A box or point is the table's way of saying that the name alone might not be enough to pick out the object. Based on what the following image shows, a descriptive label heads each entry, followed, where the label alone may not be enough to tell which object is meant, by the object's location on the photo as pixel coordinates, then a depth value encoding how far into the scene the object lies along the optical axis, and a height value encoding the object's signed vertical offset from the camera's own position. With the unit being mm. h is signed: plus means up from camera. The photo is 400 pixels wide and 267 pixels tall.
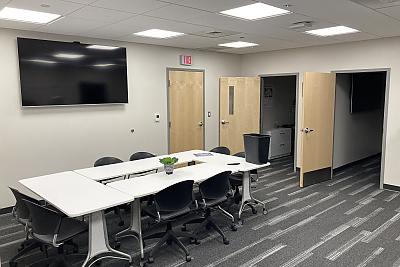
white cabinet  7940 -1200
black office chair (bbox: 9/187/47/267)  3037 -1165
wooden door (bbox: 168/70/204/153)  6441 -310
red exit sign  6454 +681
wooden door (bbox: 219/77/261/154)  7152 -302
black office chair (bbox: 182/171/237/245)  3623 -1121
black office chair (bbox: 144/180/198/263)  3217 -1125
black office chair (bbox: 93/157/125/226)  4379 -910
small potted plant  3836 -806
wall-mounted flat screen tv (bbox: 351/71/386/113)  6906 +45
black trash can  4258 -698
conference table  2914 -928
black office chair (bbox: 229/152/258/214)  4590 -1241
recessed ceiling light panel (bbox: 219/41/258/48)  5978 +925
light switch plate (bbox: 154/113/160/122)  6176 -417
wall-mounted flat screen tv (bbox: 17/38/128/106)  4586 +337
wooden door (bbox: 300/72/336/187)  5738 -613
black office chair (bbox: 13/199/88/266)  2746 -1118
